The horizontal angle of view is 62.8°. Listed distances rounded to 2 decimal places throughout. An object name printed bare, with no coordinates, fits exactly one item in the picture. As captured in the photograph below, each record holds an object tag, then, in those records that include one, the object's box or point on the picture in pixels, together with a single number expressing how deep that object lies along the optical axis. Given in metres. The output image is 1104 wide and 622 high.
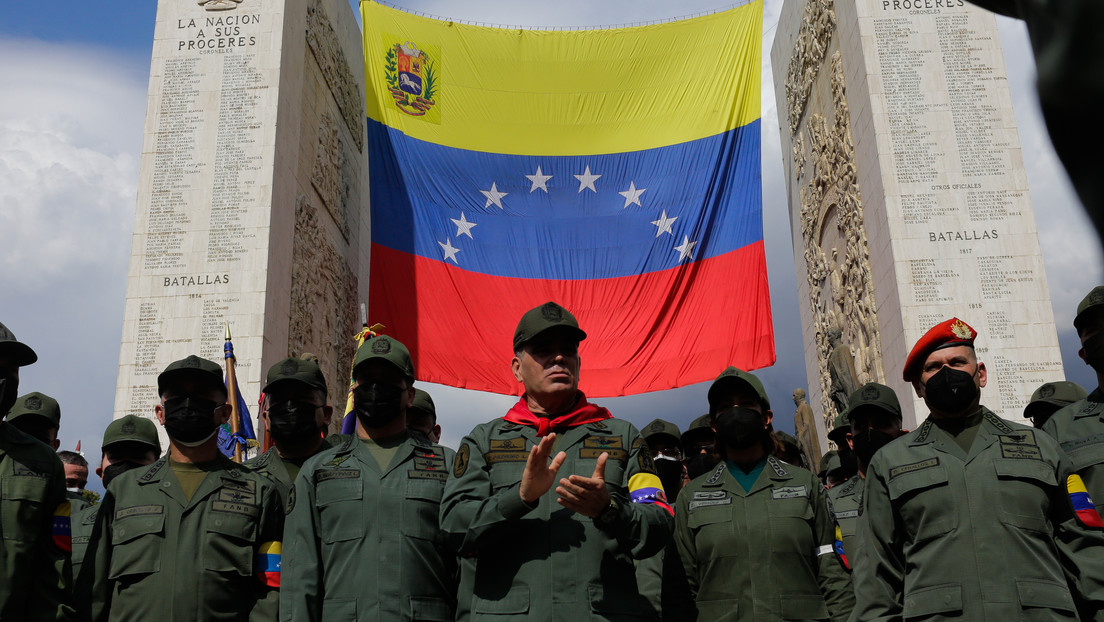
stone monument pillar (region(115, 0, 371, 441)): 13.05
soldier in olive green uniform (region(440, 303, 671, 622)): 2.60
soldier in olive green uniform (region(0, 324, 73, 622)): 3.31
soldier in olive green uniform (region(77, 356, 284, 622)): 3.26
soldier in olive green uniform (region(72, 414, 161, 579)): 5.14
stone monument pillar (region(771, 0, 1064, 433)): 12.69
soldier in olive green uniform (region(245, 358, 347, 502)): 3.97
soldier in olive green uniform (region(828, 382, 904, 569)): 4.79
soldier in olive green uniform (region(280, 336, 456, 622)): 3.12
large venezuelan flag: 12.03
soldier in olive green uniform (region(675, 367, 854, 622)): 3.40
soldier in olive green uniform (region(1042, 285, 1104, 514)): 3.96
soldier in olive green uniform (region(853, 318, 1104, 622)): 2.84
